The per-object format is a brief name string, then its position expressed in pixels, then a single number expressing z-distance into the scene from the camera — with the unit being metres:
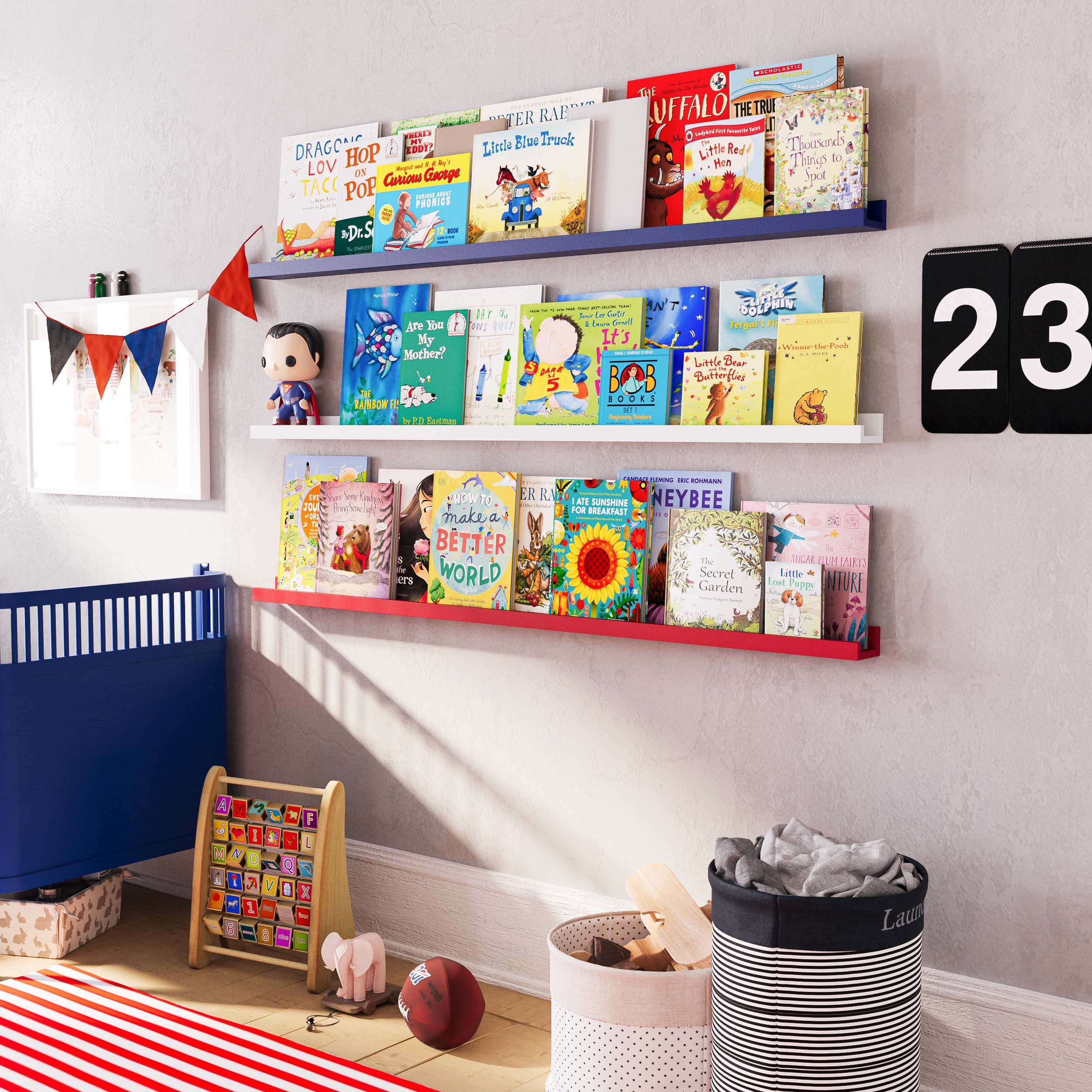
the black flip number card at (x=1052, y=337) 1.89
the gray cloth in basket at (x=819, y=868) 1.80
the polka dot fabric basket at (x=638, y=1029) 1.95
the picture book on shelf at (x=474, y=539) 2.50
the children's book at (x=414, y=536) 2.64
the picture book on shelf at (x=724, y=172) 2.17
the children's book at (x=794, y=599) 2.10
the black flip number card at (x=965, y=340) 1.97
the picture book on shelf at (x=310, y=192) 2.75
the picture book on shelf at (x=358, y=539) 2.68
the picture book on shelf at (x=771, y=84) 2.09
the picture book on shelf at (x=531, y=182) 2.36
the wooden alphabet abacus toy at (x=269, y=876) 2.57
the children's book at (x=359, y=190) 2.67
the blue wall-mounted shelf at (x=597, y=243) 2.06
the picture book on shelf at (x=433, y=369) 2.56
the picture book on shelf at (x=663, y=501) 2.29
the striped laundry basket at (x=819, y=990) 1.76
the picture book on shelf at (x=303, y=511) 2.79
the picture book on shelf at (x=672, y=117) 2.24
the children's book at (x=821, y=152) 2.04
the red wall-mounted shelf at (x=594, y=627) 2.08
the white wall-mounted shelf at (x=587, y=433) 2.08
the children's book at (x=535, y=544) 2.46
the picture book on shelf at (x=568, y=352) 2.35
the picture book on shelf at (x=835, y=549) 2.10
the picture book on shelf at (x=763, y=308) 2.15
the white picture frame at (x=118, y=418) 3.07
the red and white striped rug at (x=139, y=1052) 2.11
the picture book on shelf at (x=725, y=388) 2.17
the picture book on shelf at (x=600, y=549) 2.32
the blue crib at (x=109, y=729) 2.58
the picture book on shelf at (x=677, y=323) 2.27
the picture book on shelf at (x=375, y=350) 2.67
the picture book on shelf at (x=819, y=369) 2.07
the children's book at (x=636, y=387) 2.29
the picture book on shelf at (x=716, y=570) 2.17
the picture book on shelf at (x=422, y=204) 2.53
